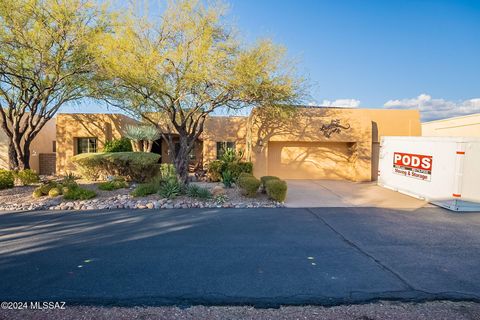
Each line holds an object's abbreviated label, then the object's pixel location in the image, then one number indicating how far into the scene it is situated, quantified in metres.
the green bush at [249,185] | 9.64
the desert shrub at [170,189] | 9.55
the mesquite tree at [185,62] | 8.83
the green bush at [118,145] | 15.37
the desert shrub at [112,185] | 10.62
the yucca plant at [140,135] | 15.34
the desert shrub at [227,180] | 11.37
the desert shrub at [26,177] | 11.18
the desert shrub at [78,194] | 9.28
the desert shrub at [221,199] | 9.34
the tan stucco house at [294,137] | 14.75
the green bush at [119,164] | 12.55
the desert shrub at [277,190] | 9.37
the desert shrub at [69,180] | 10.29
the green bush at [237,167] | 13.41
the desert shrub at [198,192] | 9.54
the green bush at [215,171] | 13.80
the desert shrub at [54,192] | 9.42
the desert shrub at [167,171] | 10.74
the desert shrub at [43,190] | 9.50
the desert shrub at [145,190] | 9.77
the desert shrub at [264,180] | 10.30
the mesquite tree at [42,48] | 9.73
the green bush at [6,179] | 10.45
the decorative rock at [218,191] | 10.23
